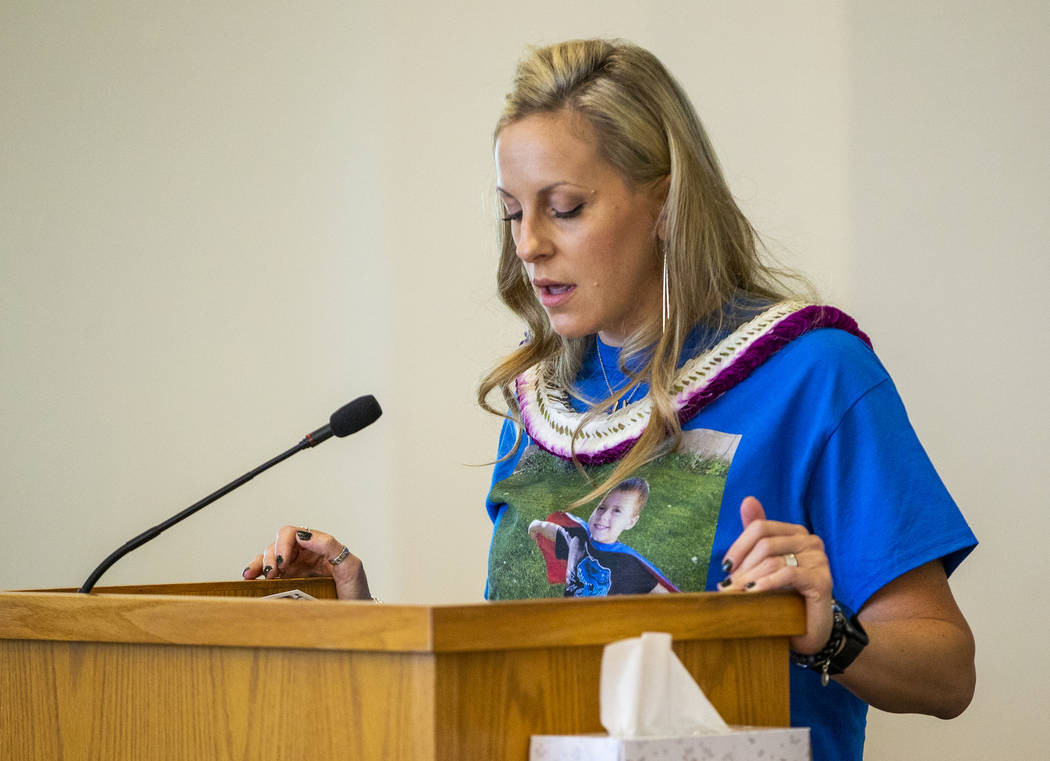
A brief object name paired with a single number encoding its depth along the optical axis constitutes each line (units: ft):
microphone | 15.47
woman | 14.89
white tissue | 13.22
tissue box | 13.11
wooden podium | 13.23
